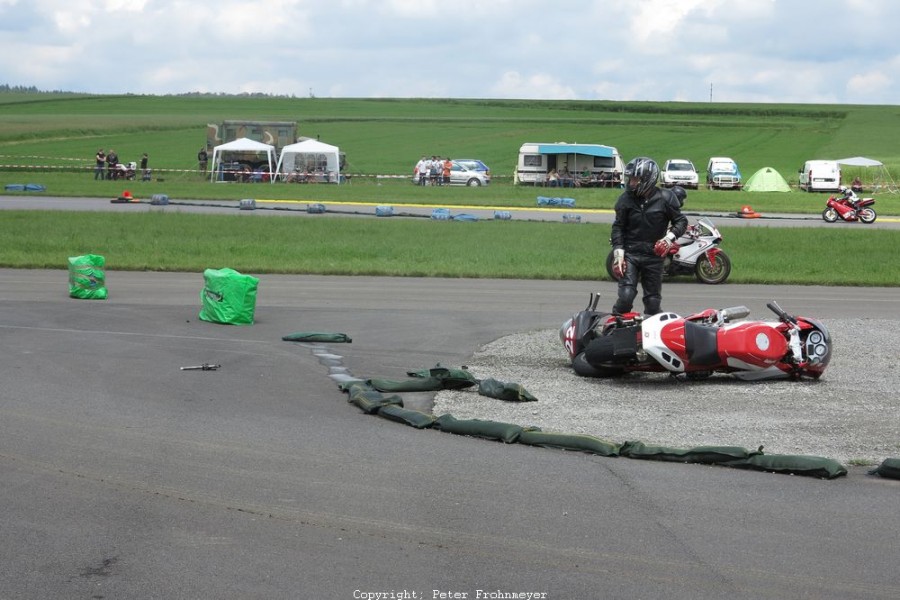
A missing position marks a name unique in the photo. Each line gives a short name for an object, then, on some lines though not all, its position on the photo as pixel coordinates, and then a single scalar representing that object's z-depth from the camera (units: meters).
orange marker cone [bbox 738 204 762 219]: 35.75
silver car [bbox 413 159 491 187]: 53.38
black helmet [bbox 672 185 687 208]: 12.94
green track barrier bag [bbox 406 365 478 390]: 10.05
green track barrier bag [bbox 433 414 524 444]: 7.90
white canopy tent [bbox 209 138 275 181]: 51.41
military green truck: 53.00
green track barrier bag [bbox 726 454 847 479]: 7.07
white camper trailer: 53.72
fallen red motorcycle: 10.29
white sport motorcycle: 20.16
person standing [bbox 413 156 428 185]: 54.15
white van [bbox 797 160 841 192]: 52.88
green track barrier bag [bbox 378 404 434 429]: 8.32
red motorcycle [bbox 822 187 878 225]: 35.25
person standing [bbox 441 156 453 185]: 53.03
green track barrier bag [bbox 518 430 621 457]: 7.52
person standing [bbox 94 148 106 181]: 54.52
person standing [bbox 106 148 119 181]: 54.25
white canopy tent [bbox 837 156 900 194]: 55.59
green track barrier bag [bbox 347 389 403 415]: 8.81
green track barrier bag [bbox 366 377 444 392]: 9.84
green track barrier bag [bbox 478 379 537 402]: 9.52
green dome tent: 53.16
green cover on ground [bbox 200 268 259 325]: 13.78
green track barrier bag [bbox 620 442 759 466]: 7.33
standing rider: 12.06
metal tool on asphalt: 10.62
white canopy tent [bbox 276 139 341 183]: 51.84
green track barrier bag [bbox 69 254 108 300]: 16.22
